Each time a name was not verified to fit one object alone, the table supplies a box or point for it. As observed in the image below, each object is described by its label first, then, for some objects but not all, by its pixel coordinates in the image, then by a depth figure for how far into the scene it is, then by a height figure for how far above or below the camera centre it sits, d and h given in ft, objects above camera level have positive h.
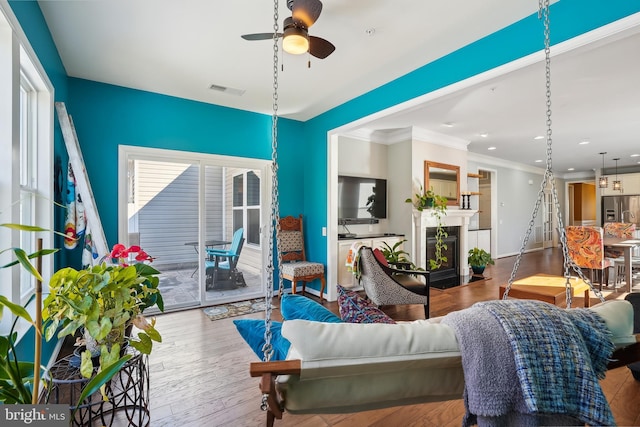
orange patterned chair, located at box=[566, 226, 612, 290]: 14.39 -1.60
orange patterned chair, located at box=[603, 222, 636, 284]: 16.21 -1.34
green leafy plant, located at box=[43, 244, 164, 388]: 3.77 -1.23
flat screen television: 15.52 +1.02
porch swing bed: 2.56 -1.35
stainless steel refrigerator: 26.55 +0.65
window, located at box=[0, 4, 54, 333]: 5.21 +1.56
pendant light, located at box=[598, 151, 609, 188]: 25.40 +3.33
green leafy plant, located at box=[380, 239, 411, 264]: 13.51 -1.87
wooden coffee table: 9.49 -2.52
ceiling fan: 6.23 +4.35
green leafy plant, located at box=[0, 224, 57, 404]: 2.69 -1.63
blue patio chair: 13.38 -2.31
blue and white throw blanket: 2.51 -1.38
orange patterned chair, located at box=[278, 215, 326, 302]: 13.47 -2.10
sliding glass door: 11.87 -0.14
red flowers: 5.32 -0.64
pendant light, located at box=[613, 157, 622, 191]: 24.53 +2.59
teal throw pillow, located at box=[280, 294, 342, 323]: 4.70 -1.57
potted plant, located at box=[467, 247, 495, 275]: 19.27 -2.92
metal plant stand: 4.47 -2.64
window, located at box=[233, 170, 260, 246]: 13.94 +0.60
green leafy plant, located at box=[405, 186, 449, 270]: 16.16 +0.41
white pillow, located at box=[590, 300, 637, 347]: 3.09 -1.13
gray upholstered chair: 10.58 -2.57
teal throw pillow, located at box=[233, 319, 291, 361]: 4.20 -1.81
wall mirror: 16.97 +2.23
